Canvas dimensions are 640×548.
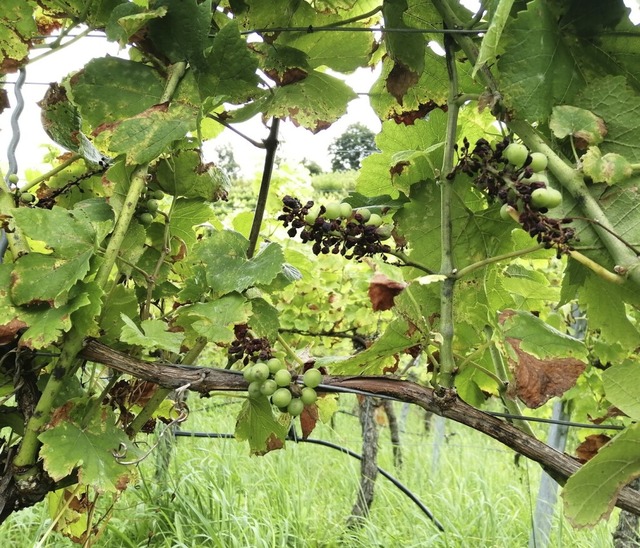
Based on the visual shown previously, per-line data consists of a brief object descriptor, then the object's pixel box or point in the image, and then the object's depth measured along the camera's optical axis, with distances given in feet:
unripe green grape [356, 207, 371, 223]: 2.64
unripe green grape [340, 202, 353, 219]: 2.67
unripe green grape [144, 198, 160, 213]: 3.33
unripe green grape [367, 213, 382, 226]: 2.71
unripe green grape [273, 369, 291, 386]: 2.88
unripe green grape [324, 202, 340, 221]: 2.63
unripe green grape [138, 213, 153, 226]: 3.32
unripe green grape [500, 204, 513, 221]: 2.25
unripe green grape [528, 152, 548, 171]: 2.31
